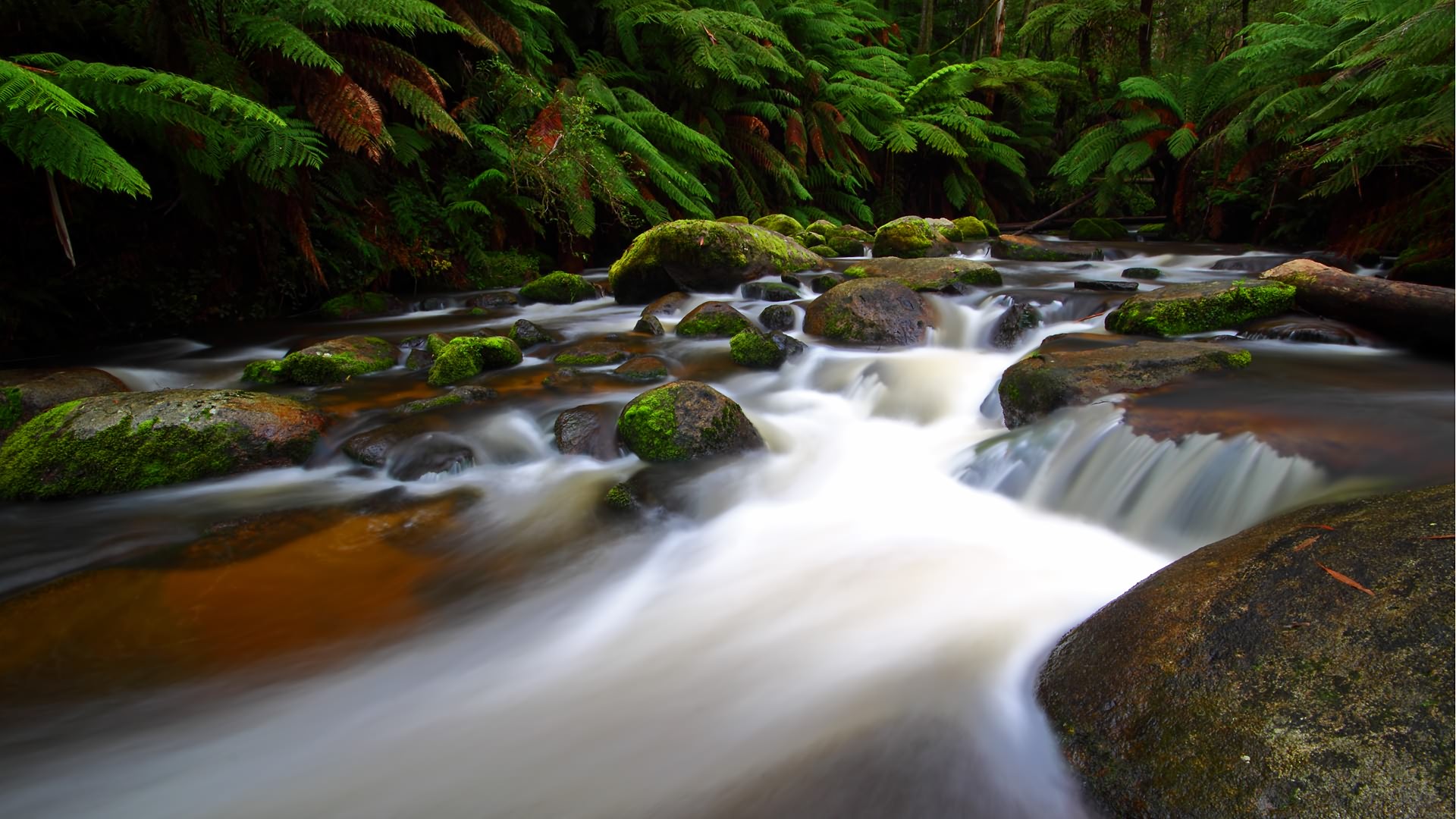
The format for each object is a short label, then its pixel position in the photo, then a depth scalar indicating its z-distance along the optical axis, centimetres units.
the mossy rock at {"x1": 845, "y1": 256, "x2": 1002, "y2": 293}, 716
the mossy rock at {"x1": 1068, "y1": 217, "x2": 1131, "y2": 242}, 1251
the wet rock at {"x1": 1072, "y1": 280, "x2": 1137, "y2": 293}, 654
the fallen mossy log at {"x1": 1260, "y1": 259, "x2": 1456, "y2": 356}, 413
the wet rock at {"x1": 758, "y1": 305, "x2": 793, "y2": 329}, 662
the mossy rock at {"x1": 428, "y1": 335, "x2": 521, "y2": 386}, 510
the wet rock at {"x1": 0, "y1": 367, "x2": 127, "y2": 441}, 383
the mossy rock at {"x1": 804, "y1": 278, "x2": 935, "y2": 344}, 602
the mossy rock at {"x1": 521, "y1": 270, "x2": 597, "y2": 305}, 817
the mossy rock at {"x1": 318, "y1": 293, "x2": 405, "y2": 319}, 727
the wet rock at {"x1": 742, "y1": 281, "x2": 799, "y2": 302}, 764
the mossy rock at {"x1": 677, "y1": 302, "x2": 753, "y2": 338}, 631
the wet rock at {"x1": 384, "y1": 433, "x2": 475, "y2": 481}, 378
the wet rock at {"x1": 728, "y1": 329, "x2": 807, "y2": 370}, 559
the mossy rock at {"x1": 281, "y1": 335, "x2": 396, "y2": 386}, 504
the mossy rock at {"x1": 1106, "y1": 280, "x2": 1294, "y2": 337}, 502
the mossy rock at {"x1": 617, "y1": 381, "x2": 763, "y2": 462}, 384
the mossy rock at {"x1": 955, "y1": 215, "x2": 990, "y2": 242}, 1182
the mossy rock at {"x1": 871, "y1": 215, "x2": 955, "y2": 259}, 1007
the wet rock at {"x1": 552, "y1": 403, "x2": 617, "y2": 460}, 403
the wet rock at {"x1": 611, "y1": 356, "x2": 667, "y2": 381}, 525
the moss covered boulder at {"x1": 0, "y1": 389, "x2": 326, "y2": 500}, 338
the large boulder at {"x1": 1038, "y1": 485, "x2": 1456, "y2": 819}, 126
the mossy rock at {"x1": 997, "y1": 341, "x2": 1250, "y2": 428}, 379
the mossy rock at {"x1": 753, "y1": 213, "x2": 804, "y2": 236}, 1102
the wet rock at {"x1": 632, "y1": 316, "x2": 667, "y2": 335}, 658
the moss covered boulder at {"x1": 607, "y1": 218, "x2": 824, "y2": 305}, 747
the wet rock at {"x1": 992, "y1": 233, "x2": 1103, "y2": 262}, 985
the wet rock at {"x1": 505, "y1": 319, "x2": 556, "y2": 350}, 618
